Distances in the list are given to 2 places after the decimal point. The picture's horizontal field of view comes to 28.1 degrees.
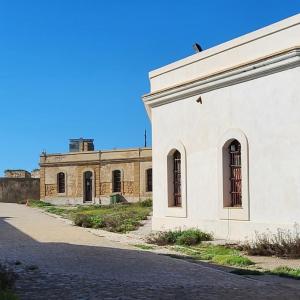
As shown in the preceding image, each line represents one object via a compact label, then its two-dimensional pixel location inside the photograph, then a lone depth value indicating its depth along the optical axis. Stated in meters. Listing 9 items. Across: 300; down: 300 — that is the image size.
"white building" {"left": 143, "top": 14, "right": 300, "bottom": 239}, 14.36
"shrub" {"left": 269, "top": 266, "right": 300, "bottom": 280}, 10.45
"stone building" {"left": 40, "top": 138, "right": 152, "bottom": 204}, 46.22
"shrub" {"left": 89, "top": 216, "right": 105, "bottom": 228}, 21.90
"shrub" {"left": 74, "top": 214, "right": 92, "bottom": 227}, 22.54
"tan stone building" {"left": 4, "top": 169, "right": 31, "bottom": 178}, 60.25
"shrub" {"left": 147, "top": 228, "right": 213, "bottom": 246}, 15.79
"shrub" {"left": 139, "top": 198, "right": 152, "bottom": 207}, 39.41
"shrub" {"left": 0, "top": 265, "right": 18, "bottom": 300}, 6.16
